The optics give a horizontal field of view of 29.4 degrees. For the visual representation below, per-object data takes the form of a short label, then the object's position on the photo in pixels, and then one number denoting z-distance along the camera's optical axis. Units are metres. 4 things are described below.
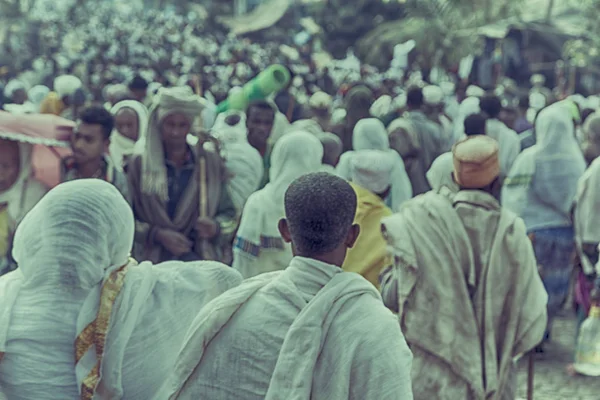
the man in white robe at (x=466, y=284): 4.57
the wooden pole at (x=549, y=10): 32.56
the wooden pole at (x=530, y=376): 5.84
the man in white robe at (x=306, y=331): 2.53
